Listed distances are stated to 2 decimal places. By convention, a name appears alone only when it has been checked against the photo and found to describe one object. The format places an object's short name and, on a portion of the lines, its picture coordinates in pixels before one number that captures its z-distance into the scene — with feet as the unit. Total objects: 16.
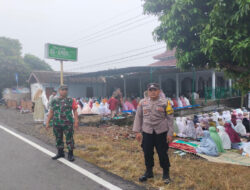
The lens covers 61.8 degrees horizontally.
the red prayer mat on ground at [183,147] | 17.09
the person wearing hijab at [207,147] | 16.13
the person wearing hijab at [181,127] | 22.82
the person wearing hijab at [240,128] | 22.65
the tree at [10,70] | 82.17
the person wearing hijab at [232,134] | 19.47
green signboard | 31.73
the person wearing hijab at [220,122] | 23.08
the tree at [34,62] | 110.42
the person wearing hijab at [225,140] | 18.67
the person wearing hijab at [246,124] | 23.45
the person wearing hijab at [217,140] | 17.35
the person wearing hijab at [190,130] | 22.20
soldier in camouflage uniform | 14.73
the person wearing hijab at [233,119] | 24.17
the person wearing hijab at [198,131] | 21.71
